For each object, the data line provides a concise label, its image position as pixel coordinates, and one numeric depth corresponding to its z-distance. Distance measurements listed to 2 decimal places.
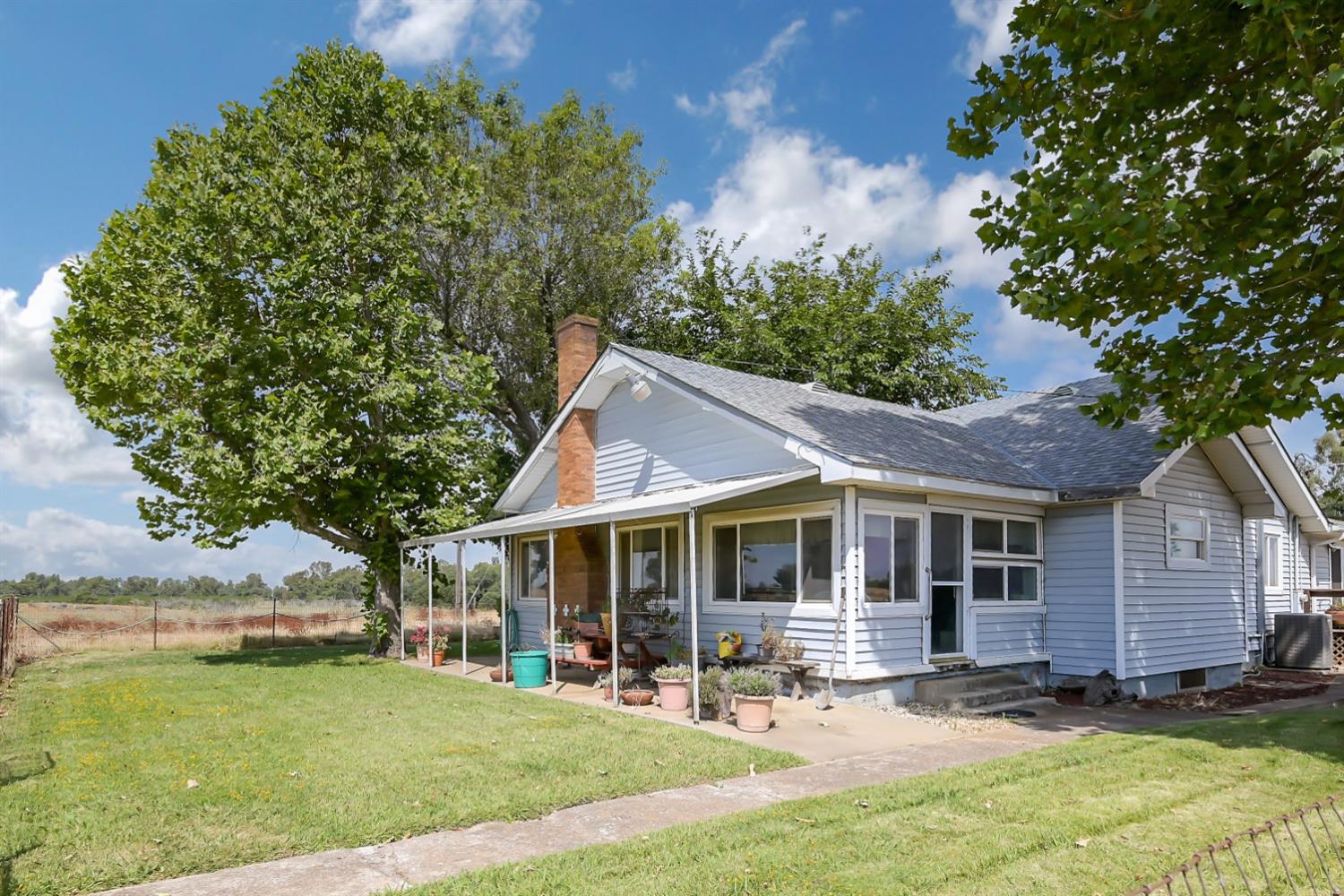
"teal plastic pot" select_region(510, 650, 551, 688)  13.23
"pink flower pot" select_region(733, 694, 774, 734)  9.37
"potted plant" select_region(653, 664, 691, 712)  10.59
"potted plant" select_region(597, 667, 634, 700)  12.80
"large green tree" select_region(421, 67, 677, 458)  25.47
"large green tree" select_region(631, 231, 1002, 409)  27.14
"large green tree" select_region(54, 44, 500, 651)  16.12
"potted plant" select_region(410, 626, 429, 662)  18.00
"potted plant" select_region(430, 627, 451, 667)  17.17
